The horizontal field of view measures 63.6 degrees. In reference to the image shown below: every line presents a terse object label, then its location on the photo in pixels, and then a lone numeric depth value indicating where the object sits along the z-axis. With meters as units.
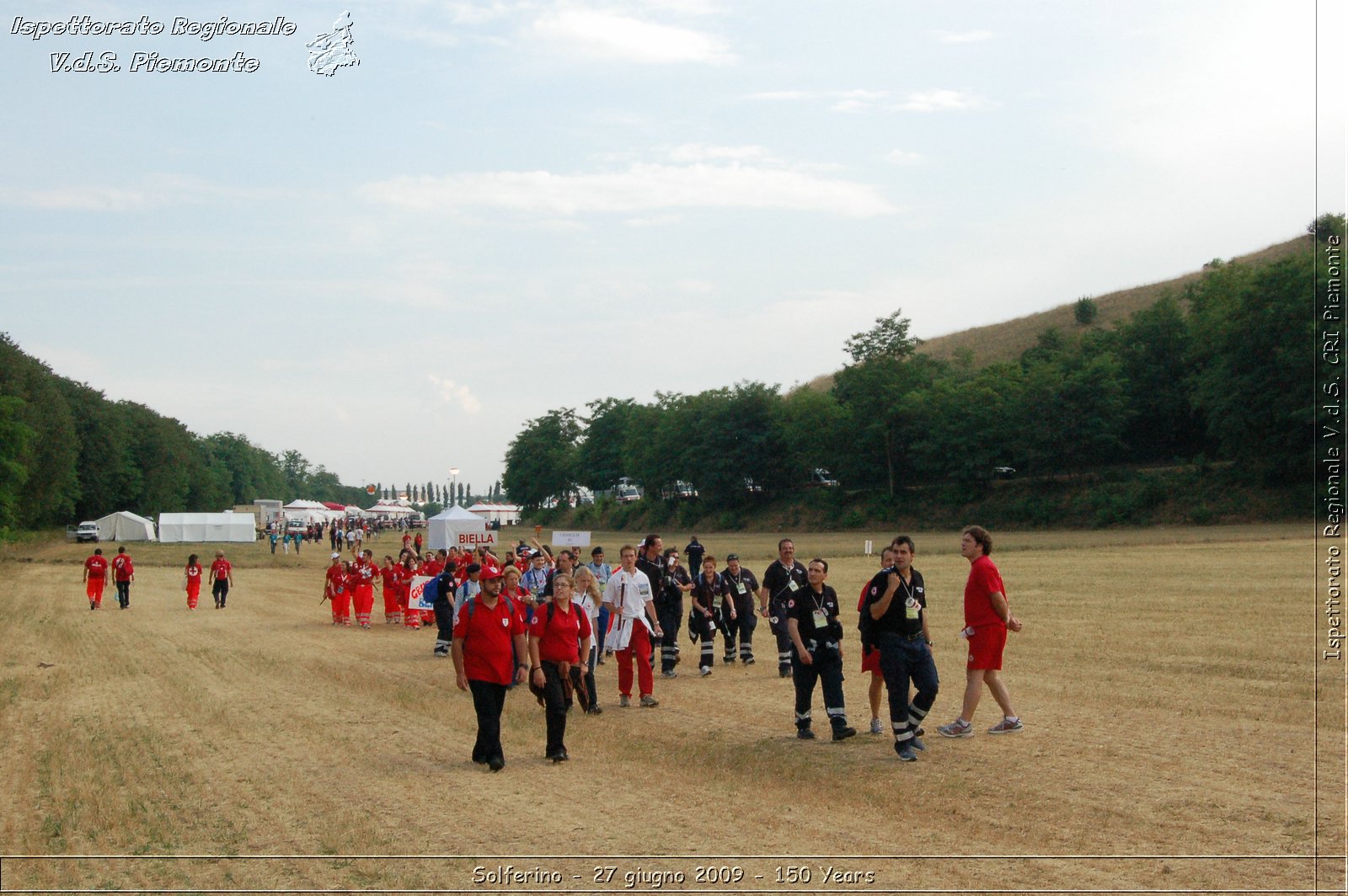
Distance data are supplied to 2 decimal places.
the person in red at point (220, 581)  29.83
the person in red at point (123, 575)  29.14
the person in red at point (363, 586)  25.33
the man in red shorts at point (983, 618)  10.05
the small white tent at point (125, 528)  85.75
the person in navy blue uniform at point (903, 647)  9.79
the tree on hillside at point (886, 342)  86.62
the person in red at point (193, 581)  29.53
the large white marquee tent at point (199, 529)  80.50
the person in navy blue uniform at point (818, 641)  10.62
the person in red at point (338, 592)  25.81
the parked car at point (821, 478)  92.07
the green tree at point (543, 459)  126.19
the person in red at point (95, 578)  28.94
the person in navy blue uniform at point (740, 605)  16.81
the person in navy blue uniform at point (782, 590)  12.01
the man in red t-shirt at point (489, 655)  9.83
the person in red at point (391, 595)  25.72
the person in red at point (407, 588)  25.05
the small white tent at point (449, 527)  48.25
